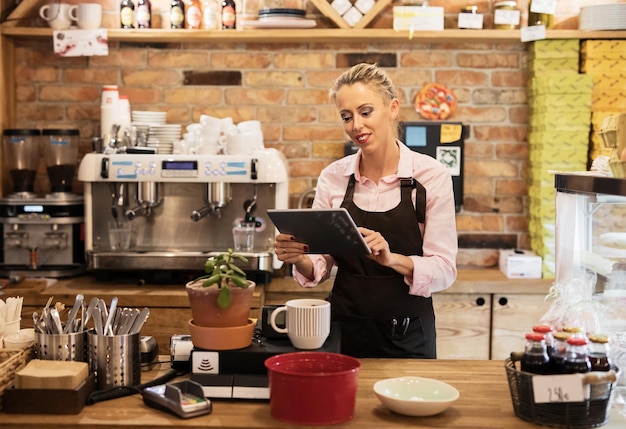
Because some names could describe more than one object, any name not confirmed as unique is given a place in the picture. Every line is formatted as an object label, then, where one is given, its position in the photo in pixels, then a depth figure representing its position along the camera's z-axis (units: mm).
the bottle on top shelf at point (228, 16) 4059
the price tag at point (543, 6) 3982
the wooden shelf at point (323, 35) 3990
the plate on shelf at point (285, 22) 3969
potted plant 2021
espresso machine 3676
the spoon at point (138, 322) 2089
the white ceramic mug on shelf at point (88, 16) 4062
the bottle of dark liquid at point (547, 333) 1825
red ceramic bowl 1795
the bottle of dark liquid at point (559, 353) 1787
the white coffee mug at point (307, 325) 2068
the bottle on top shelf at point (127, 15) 4102
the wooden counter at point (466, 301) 3820
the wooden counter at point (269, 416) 1826
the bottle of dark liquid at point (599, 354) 1831
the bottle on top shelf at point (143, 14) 4090
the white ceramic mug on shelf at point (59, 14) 4086
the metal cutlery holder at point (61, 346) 2059
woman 2609
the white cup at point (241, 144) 3775
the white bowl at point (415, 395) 1850
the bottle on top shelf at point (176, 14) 4082
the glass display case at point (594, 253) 2047
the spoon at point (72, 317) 2088
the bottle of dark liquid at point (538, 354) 1810
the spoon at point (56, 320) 2090
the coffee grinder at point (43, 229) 3824
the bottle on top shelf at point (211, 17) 4078
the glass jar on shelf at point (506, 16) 4047
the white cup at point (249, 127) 3936
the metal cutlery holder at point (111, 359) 2043
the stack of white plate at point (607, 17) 3912
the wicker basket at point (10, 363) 1934
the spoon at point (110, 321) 2096
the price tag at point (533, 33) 3934
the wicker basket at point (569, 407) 1780
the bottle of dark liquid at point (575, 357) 1777
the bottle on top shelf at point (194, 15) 4090
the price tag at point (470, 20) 4047
